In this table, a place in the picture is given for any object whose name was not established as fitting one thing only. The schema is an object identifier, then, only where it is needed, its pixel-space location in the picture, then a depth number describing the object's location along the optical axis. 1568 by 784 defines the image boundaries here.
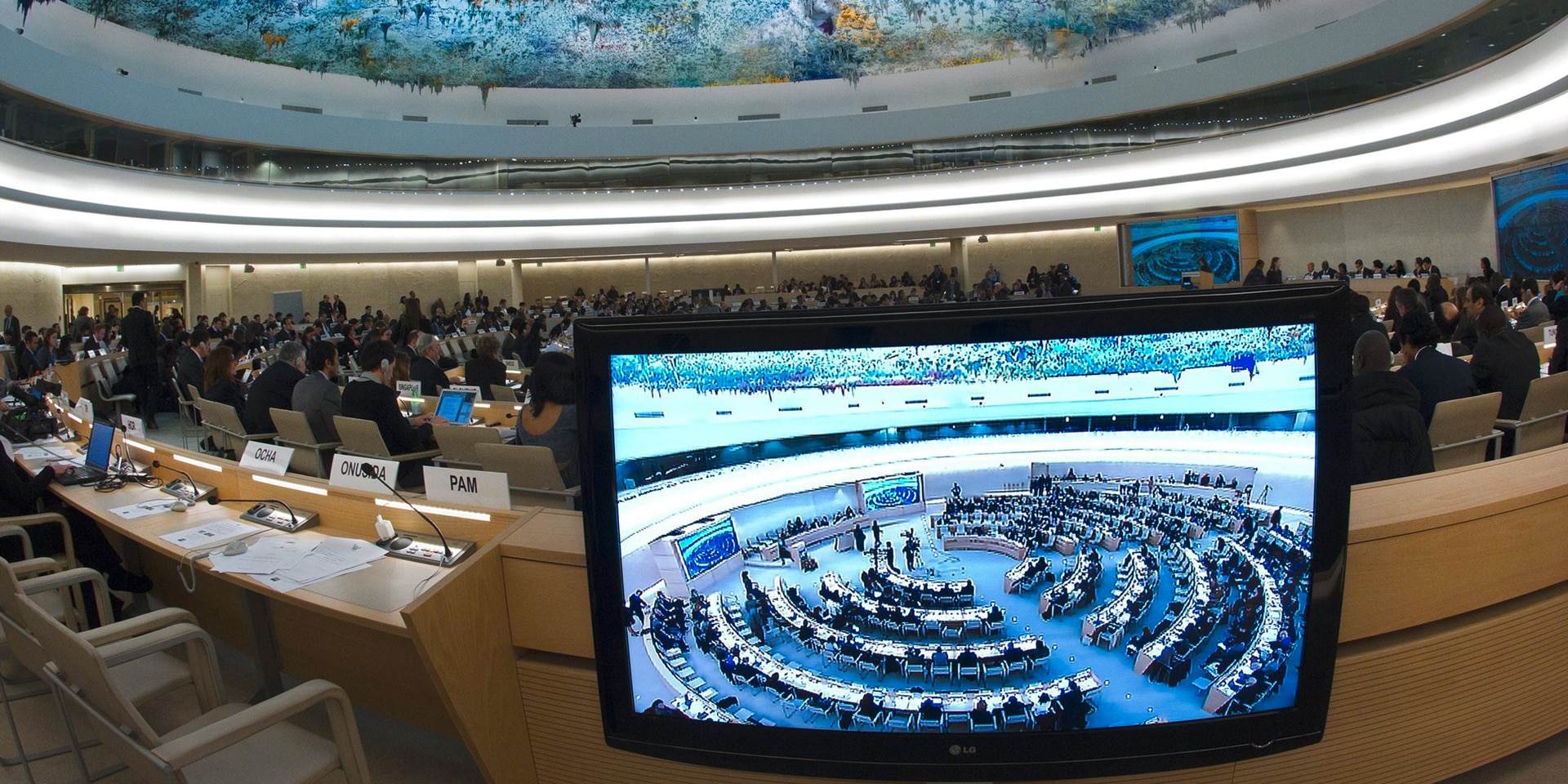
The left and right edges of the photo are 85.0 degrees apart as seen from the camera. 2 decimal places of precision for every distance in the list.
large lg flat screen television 1.39
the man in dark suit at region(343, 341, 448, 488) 5.05
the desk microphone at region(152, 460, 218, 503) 3.62
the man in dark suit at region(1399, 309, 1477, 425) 4.12
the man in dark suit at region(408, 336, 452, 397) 7.00
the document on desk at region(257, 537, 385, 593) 2.49
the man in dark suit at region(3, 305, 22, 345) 11.35
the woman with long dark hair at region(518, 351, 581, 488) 4.11
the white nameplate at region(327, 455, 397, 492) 3.05
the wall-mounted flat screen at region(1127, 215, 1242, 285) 19.08
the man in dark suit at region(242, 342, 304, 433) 5.82
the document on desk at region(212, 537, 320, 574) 2.61
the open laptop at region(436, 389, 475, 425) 5.38
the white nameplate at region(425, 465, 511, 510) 2.43
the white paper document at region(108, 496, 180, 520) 3.43
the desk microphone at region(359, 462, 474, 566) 2.48
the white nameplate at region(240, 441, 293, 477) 3.40
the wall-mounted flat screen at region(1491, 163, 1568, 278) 11.40
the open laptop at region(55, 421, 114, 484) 4.06
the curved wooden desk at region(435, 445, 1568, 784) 1.79
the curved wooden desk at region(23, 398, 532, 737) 2.38
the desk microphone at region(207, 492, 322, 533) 3.05
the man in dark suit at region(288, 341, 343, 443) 5.32
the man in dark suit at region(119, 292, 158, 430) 9.30
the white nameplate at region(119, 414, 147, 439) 4.66
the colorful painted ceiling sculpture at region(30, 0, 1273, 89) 18.98
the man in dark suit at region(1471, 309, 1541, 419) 4.48
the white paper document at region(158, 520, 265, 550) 2.96
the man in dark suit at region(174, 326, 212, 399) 8.12
